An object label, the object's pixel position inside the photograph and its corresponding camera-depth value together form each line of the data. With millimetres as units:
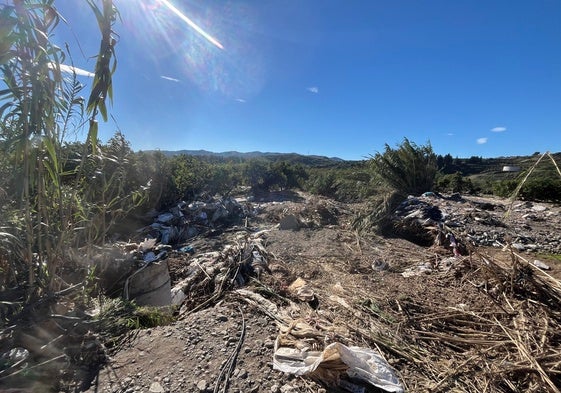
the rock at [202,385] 1473
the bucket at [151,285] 2785
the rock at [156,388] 1452
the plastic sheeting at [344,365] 1484
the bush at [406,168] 7953
